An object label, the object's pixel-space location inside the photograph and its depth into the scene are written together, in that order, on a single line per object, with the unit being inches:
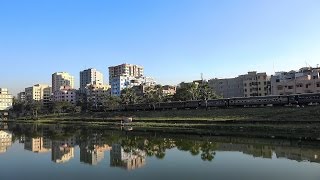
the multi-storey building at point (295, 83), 2344.0
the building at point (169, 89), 4139.8
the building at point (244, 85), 3197.9
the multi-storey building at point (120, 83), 4493.7
